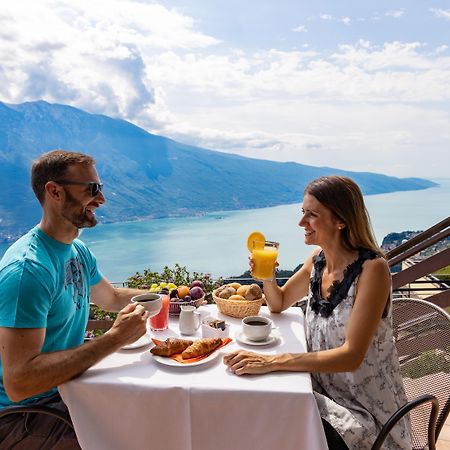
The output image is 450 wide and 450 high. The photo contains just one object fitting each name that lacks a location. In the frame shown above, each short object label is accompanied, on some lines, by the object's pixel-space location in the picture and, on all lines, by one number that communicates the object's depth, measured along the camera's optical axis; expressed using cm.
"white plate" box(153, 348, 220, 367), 117
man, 104
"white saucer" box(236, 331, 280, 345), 136
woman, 118
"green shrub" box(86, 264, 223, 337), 289
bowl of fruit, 169
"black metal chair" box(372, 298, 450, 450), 134
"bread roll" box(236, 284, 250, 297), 169
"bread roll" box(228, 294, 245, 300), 166
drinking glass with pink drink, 154
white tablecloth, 104
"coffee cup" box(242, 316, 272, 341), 137
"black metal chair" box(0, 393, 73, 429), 109
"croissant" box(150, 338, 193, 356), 125
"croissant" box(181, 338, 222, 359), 121
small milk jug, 151
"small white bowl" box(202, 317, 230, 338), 142
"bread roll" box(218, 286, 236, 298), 170
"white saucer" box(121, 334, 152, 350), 133
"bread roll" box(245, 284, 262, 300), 166
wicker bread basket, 163
